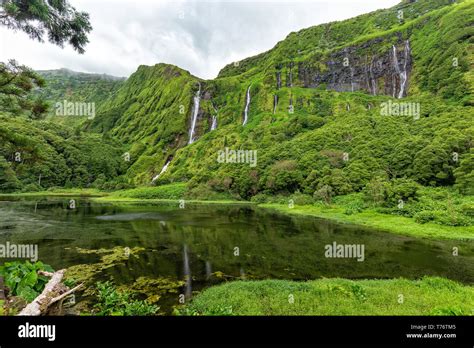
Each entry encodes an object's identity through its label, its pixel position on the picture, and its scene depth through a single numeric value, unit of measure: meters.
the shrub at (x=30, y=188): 150.70
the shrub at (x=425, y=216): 40.88
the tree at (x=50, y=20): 14.87
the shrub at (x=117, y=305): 13.28
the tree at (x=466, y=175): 49.25
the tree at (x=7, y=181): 139.75
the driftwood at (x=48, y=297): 10.64
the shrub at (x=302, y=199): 71.06
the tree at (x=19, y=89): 17.19
